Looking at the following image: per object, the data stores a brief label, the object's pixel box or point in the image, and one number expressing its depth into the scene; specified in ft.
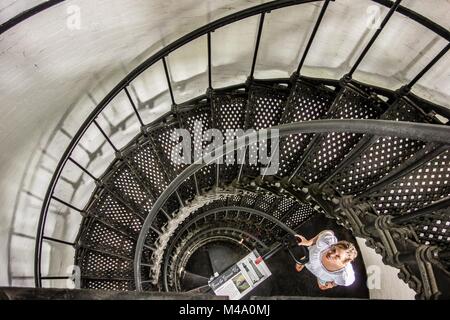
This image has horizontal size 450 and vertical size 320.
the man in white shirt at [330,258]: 11.78
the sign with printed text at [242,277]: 19.63
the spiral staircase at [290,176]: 8.46
